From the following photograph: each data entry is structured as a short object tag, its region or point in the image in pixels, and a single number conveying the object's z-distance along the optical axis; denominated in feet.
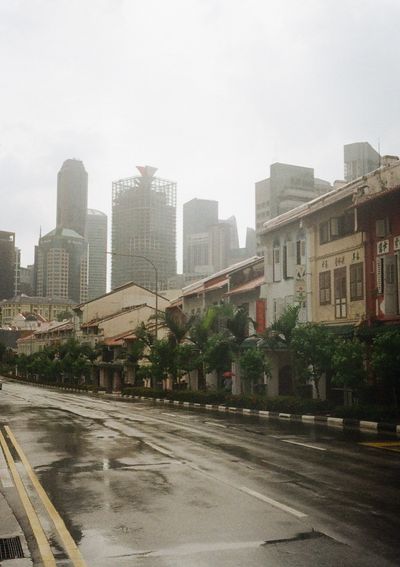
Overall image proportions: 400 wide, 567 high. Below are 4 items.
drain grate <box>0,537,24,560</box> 23.06
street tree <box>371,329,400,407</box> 74.90
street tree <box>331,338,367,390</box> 81.25
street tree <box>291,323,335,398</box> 89.61
